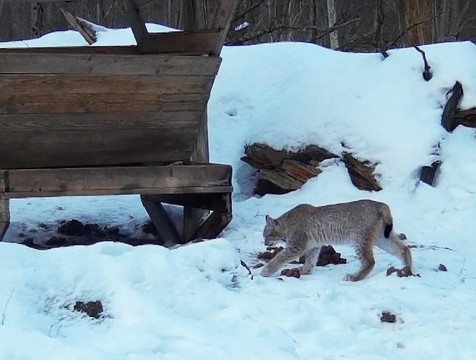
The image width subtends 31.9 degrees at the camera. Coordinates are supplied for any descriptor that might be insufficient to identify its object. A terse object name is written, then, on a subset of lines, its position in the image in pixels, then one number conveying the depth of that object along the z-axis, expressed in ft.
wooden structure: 24.77
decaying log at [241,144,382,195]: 32.14
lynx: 22.06
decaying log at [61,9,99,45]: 41.45
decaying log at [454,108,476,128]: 33.27
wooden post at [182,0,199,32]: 27.86
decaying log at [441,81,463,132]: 33.12
